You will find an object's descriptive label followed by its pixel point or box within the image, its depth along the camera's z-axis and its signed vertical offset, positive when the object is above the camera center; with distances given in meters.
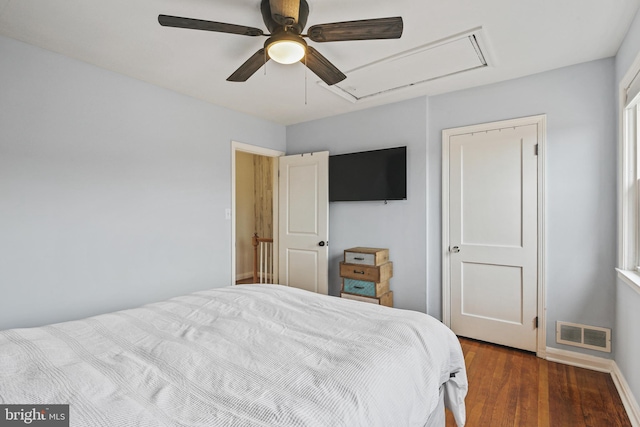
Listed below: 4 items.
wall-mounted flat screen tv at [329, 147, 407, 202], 3.36 +0.41
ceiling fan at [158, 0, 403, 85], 1.52 +0.92
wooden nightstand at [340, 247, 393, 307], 3.24 -0.68
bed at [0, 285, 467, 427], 0.92 -0.58
